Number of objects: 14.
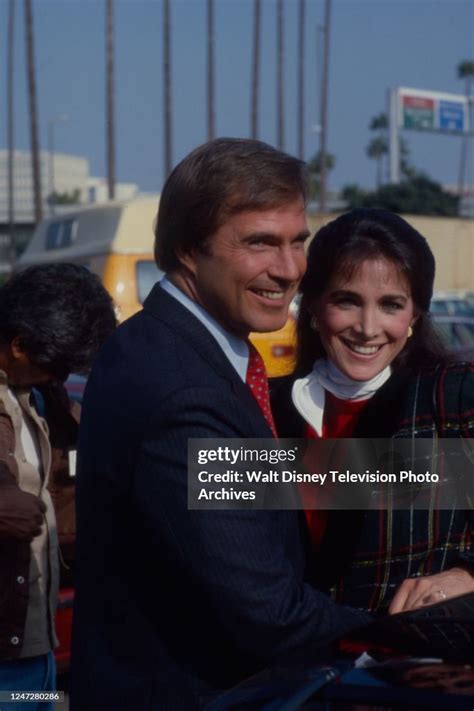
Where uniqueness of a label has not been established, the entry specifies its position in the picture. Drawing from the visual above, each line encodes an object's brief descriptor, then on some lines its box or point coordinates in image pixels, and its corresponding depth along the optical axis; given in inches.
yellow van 448.8
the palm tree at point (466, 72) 2810.0
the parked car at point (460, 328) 502.5
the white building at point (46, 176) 5252.0
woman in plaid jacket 91.8
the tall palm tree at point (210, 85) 1450.5
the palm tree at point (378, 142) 3250.5
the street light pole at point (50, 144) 2293.8
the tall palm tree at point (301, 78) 1553.9
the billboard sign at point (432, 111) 2283.5
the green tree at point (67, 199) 4033.0
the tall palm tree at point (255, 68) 1472.7
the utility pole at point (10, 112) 1612.9
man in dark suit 73.5
